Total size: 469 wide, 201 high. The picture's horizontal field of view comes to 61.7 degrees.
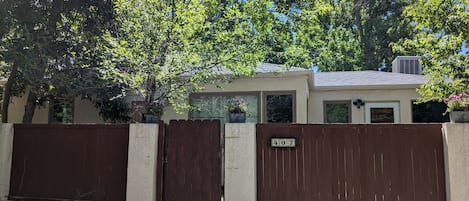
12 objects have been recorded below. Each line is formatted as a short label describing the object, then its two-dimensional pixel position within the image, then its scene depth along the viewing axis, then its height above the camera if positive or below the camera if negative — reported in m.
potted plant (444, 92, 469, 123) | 6.05 +0.44
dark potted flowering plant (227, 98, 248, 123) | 6.86 +0.34
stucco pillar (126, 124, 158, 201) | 6.88 -0.52
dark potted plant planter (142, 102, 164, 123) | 7.11 +0.36
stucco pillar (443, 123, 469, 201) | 5.93 -0.36
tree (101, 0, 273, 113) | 8.08 +1.97
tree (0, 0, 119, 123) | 7.96 +1.91
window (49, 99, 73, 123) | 12.59 +0.67
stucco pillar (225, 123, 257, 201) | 6.64 -0.47
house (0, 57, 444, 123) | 10.67 +1.04
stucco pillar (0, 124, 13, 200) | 7.72 -0.45
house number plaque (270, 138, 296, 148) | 6.64 -0.12
